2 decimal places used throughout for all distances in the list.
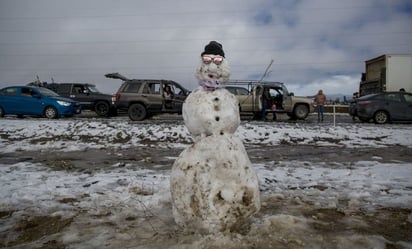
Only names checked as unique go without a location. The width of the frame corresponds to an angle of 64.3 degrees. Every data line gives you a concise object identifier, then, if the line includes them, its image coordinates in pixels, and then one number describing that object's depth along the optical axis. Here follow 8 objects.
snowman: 2.44
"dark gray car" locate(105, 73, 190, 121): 13.49
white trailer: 19.12
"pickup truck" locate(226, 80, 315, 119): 15.35
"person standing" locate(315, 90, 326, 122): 14.99
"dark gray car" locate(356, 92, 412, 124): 13.84
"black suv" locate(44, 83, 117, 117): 16.19
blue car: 13.79
